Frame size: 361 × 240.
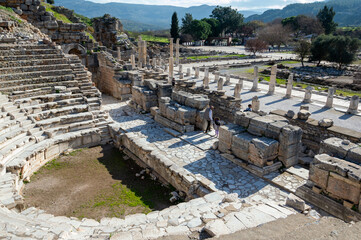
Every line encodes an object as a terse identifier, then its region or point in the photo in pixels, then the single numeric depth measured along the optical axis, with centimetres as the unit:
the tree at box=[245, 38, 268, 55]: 4825
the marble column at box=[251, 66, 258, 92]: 2245
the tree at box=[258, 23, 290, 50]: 6119
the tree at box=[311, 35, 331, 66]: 3712
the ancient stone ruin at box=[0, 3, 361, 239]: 621
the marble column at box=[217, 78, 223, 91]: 2060
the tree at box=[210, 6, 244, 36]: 7938
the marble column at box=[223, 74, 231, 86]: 2521
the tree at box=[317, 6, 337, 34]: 6424
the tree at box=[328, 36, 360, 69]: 3544
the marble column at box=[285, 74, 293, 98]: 2023
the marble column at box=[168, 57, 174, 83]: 2716
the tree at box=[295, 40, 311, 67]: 3916
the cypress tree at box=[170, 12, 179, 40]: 6312
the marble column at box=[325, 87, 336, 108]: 1745
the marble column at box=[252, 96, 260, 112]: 1510
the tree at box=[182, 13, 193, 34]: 6912
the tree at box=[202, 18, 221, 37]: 7575
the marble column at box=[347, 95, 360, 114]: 1625
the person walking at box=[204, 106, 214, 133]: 1164
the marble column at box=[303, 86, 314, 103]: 1894
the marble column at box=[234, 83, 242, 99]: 1827
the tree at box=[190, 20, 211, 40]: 6725
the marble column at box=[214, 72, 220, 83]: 2620
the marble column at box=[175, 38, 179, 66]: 3808
